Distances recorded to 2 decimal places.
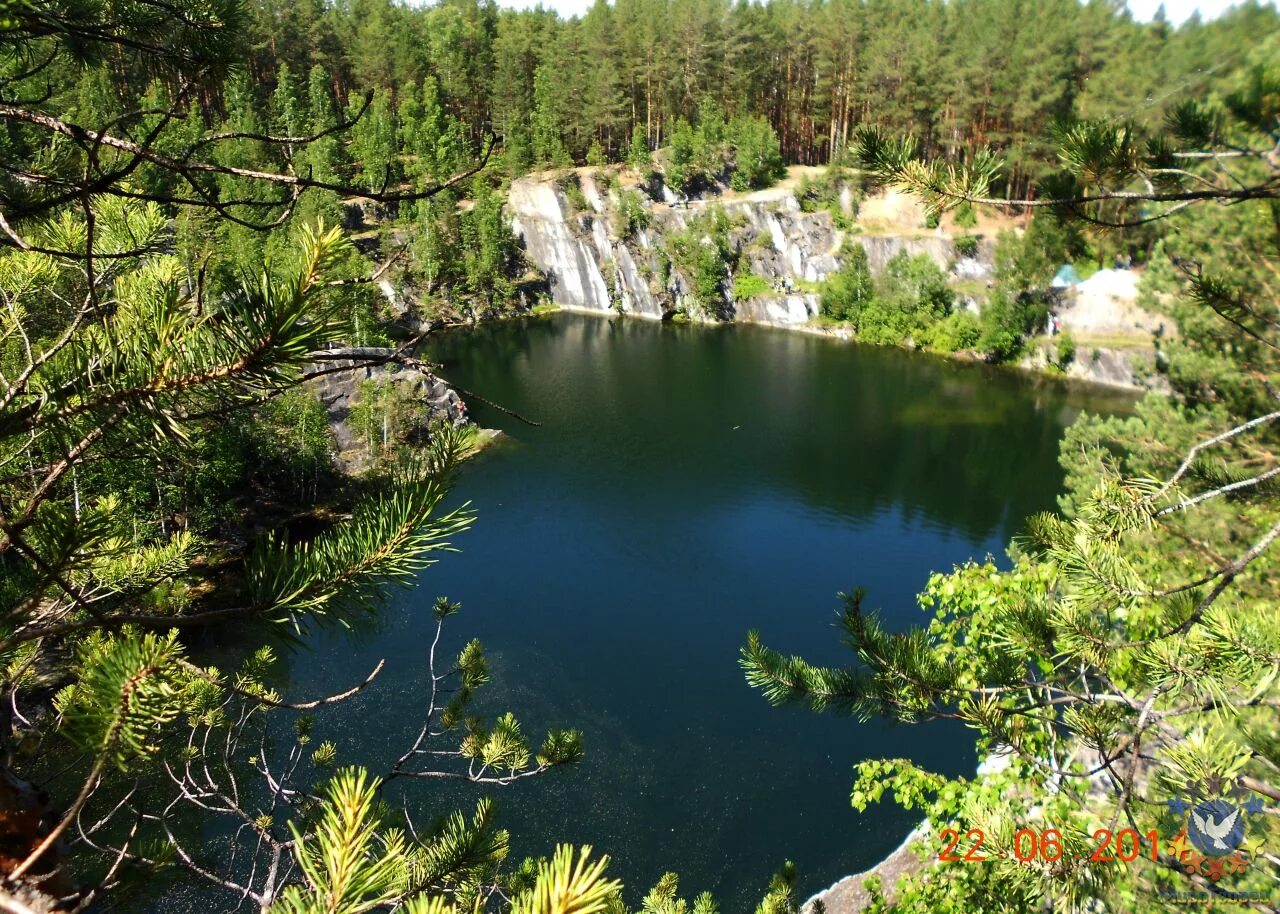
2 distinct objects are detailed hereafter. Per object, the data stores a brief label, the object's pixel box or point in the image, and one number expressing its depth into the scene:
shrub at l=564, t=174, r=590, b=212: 42.41
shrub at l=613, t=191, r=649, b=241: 41.34
